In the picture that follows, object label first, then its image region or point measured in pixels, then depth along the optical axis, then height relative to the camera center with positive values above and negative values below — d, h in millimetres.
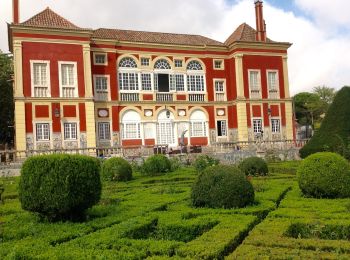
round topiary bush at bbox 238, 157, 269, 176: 16188 -915
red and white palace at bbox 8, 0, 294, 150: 29141 +4917
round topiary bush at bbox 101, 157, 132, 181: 16219 -828
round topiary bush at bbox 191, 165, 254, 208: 9047 -988
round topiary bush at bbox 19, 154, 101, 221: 8125 -669
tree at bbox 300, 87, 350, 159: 19422 +502
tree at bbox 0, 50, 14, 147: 36625 +5171
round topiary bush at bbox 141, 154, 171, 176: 18688 -834
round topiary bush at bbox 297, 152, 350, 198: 9898 -865
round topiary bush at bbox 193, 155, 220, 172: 18078 -778
